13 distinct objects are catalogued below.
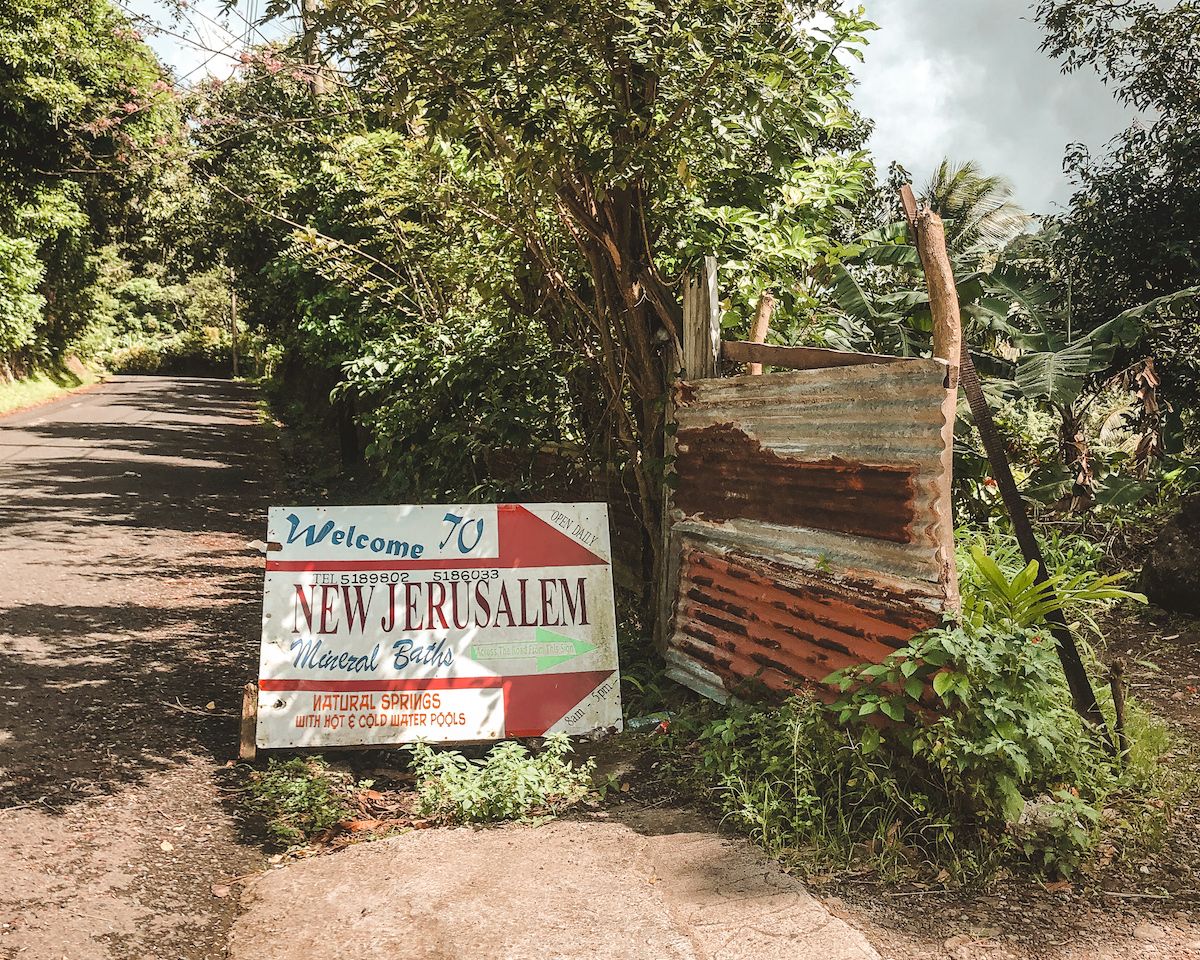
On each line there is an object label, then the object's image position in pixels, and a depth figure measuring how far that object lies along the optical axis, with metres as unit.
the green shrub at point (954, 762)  3.35
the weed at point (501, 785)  4.08
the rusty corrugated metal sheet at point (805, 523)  3.69
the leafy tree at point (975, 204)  29.72
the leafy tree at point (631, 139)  4.61
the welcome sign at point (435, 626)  4.61
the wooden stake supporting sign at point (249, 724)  4.55
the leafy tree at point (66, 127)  19.61
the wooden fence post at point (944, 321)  3.58
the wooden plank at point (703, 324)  5.02
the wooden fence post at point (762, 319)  5.16
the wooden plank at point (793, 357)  4.10
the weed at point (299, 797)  4.05
